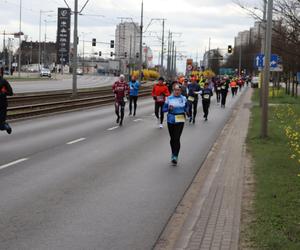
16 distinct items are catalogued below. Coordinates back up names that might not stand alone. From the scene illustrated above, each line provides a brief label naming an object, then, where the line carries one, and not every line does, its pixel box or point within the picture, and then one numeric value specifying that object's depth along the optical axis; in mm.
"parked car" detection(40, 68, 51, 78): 96088
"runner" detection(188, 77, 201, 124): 23619
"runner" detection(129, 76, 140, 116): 24944
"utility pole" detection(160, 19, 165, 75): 79188
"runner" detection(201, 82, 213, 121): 24703
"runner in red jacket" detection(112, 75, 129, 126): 21484
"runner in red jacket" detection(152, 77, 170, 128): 21359
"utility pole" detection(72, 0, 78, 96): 36781
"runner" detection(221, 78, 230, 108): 34906
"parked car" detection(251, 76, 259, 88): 92269
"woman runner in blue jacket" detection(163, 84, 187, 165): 12312
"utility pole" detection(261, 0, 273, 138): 16078
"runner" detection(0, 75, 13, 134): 13706
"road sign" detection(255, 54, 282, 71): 28609
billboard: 57700
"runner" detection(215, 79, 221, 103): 41031
